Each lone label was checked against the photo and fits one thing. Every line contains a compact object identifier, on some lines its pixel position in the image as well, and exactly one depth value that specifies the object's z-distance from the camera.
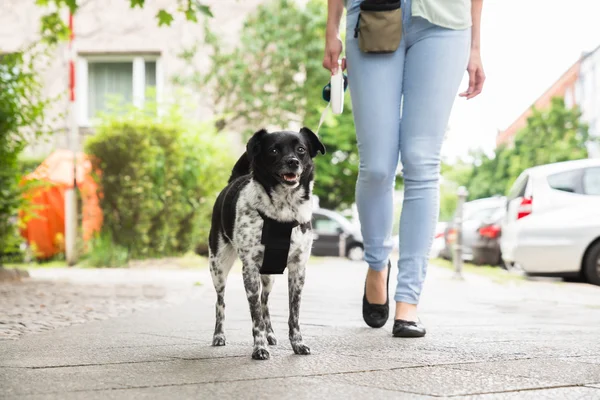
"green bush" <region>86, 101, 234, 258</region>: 13.26
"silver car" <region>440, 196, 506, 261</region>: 17.12
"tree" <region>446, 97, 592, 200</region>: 31.50
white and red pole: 14.02
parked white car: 10.88
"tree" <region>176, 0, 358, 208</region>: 20.64
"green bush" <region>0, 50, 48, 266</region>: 8.68
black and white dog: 3.57
